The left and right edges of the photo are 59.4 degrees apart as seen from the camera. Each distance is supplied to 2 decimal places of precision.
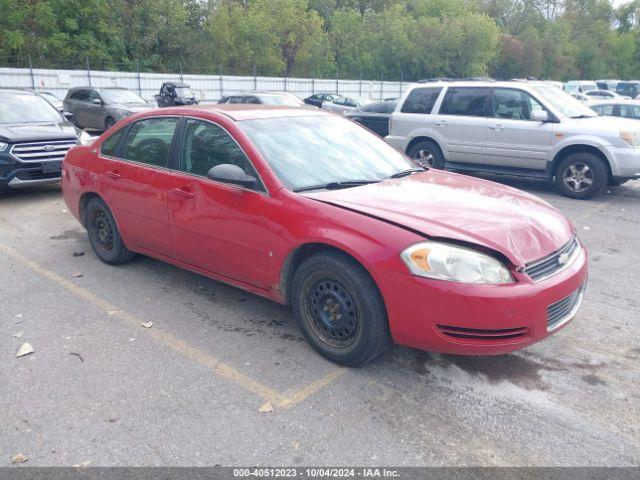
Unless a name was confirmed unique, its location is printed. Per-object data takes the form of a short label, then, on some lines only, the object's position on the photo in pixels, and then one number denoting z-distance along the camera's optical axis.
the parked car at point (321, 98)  27.56
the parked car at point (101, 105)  18.33
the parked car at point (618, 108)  15.55
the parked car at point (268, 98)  17.66
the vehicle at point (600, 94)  28.27
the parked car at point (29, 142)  8.30
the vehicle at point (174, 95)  24.80
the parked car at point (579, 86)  33.31
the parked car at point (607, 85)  38.06
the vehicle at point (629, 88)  35.62
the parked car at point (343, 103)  26.02
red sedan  3.20
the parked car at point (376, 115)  14.62
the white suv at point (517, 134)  8.78
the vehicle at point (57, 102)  18.36
